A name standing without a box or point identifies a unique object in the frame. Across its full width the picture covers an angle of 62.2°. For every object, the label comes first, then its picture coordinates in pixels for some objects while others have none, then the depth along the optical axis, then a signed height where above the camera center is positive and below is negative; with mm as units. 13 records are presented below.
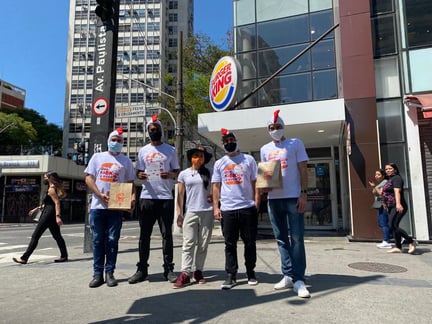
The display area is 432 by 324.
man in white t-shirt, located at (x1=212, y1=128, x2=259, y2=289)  4477 -70
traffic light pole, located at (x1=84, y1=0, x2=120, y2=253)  7832 +2629
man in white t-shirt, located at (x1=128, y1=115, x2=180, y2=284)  4781 +17
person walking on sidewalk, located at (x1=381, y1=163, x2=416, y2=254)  7160 -46
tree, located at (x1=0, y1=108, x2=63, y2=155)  45562 +10125
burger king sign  10469 +3660
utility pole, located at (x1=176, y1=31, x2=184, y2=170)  12992 +3363
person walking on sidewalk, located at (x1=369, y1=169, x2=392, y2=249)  8008 -250
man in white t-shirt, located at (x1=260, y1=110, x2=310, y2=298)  4164 -1
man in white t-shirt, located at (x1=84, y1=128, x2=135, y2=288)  4648 -3
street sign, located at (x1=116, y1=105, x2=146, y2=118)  11652 +3046
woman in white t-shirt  4656 -159
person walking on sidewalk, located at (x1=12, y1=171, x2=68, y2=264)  6723 -147
